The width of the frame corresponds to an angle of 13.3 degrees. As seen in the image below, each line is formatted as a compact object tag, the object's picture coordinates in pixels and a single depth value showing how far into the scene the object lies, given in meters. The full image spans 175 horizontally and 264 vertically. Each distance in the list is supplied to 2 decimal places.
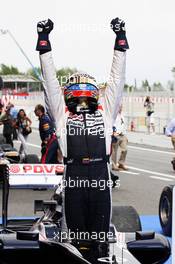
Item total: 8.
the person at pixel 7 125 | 22.57
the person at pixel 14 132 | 23.41
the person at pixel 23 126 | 20.86
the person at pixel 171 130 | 16.91
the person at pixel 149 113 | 32.88
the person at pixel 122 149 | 18.11
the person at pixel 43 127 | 17.07
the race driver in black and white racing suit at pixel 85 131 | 5.10
